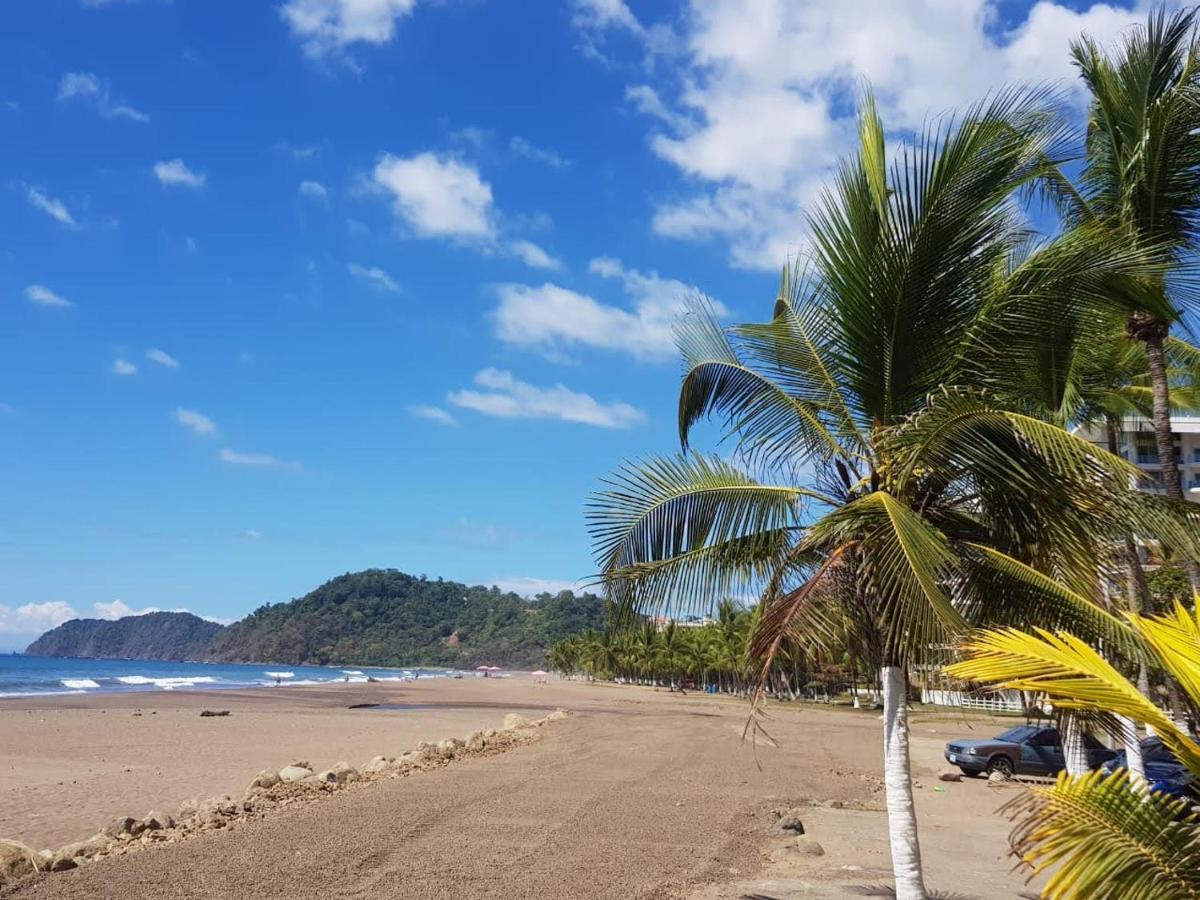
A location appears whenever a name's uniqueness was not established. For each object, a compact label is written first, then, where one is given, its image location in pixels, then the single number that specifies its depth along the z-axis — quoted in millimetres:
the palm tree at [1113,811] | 3043
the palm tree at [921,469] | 5496
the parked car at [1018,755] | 20703
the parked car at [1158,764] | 14664
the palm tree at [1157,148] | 9086
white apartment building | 52831
